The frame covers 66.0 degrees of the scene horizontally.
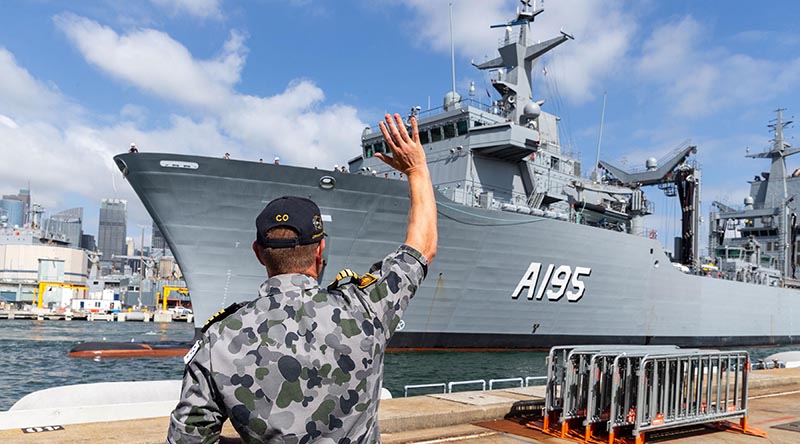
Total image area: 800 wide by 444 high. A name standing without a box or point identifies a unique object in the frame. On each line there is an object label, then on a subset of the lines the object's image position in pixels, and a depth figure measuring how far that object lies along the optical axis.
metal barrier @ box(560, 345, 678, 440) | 5.92
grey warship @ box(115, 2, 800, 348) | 16.16
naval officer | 1.57
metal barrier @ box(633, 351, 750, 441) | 5.75
